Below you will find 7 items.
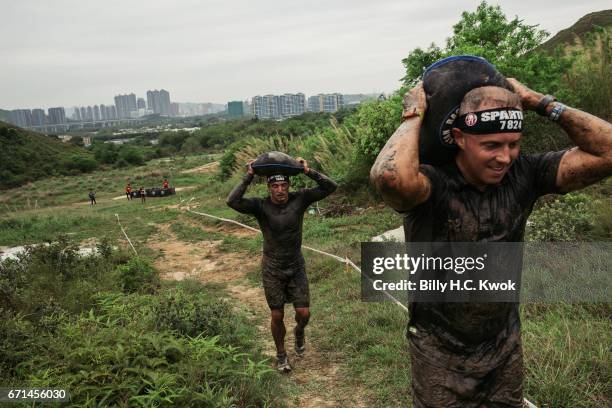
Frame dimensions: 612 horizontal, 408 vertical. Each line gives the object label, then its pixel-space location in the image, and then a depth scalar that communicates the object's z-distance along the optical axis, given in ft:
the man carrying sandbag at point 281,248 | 14.49
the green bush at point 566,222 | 18.31
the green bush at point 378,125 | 36.58
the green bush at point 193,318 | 14.43
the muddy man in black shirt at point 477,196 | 5.41
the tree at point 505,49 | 28.07
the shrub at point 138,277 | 23.44
